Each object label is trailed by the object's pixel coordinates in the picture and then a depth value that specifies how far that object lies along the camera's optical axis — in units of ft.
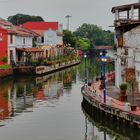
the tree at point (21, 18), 553.23
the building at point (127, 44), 148.46
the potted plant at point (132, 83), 130.97
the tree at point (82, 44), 605.73
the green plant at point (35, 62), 286.62
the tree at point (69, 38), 520.83
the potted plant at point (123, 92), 132.87
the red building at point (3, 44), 266.81
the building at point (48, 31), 391.24
